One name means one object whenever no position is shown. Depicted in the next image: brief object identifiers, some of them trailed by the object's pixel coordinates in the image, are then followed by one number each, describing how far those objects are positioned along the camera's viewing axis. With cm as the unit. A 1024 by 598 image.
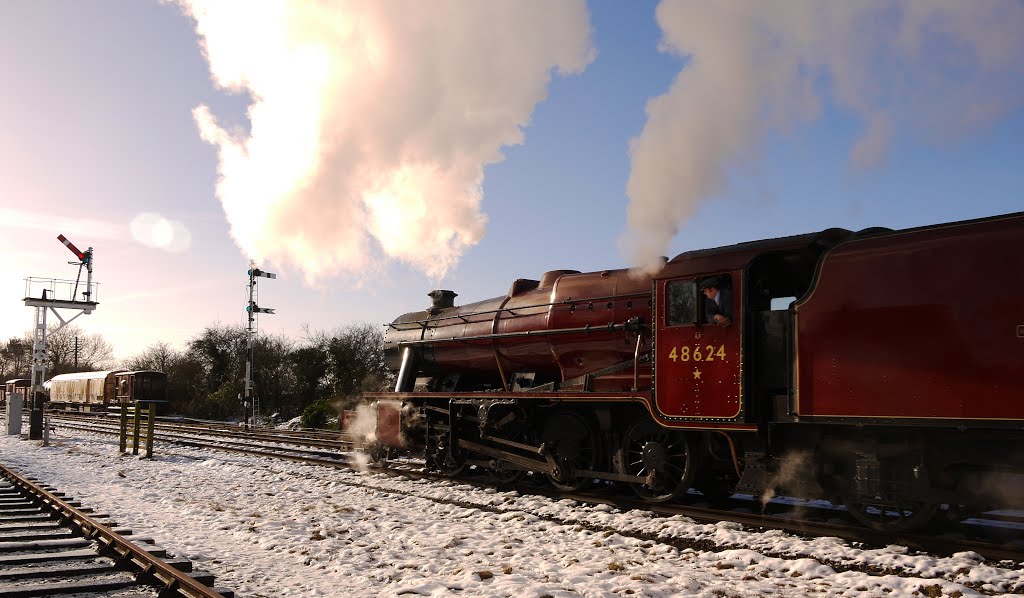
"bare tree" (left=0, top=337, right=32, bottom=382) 8375
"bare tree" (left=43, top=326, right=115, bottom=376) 8154
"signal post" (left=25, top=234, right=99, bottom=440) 2292
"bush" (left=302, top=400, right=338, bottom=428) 3092
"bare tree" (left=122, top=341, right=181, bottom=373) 6881
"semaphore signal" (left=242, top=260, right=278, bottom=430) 3579
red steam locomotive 651
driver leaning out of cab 837
